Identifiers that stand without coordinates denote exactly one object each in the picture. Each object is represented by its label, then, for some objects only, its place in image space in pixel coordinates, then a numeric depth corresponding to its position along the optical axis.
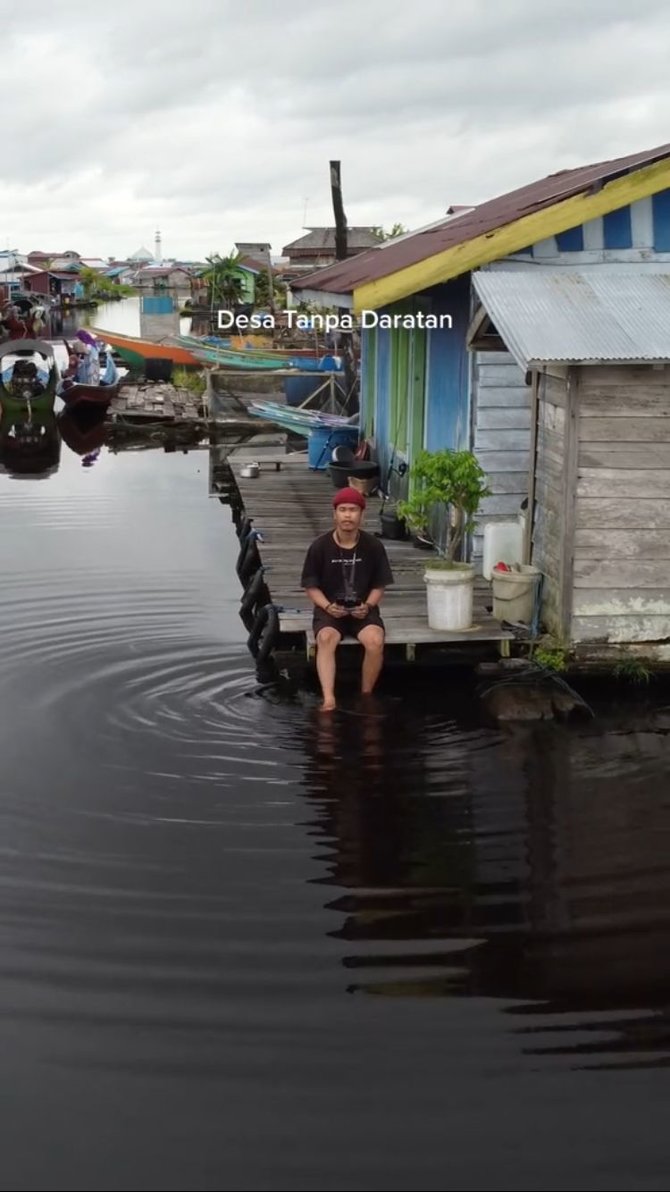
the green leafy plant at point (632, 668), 9.57
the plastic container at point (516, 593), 9.88
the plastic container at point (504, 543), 10.67
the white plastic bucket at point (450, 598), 9.59
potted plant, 9.45
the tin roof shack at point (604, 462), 9.12
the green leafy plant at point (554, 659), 9.52
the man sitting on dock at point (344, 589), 9.08
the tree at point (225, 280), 66.00
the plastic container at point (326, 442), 19.55
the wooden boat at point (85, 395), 31.59
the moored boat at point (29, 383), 31.64
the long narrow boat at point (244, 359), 33.79
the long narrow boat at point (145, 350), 40.34
